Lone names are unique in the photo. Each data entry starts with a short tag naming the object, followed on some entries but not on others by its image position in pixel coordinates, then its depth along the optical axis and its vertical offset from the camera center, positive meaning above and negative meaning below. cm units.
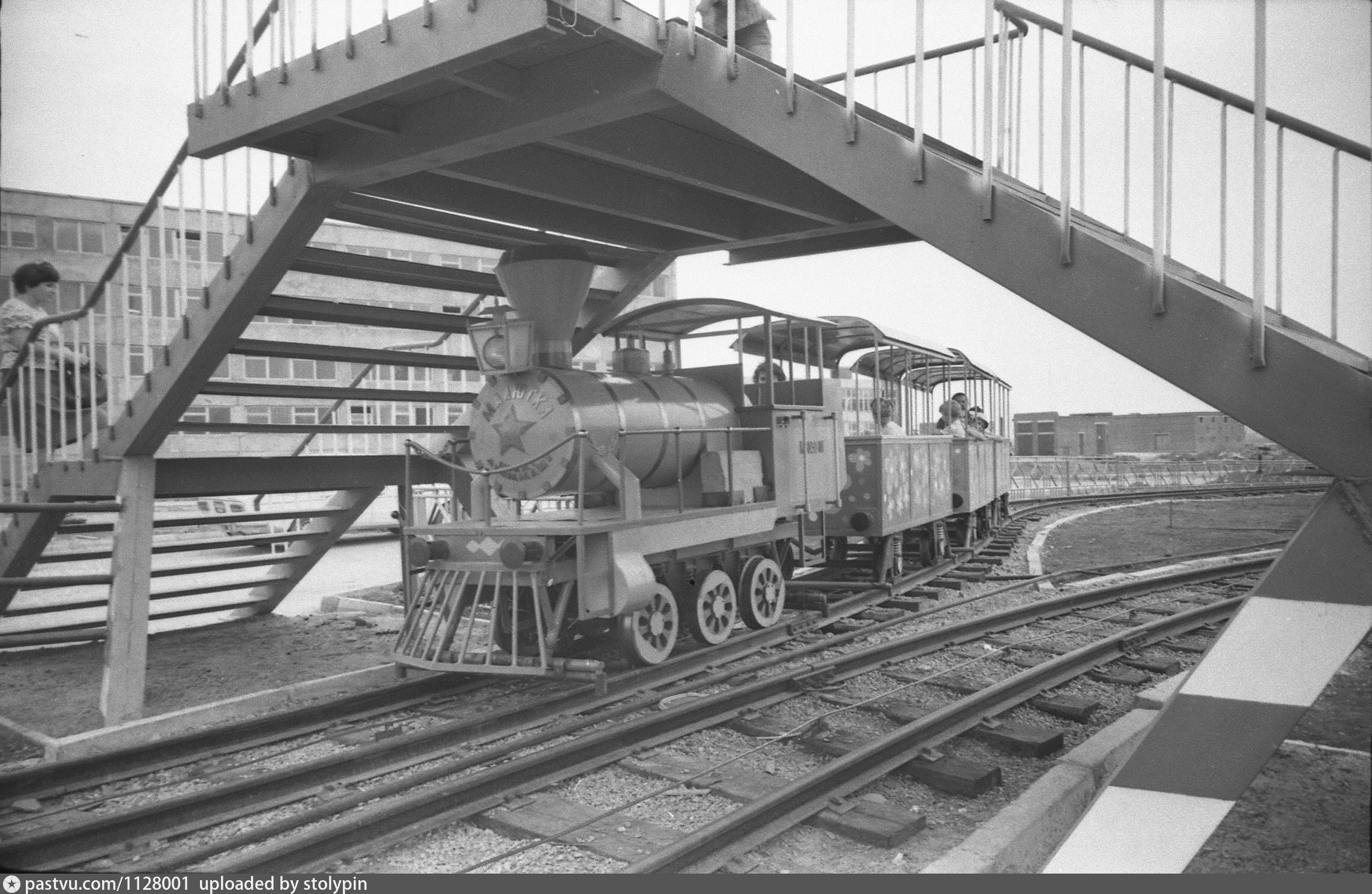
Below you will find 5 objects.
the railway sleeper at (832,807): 426 -187
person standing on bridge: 738 +351
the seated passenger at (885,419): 1185 +32
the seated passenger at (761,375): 1014 +78
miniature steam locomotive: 682 -40
